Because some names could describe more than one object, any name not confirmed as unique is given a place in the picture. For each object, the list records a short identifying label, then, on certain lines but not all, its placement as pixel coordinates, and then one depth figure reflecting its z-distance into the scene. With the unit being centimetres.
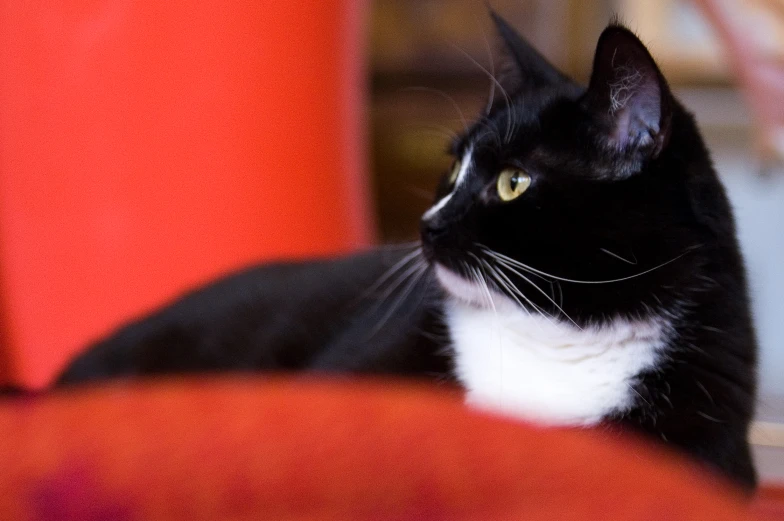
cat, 91
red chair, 112
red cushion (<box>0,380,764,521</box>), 49
